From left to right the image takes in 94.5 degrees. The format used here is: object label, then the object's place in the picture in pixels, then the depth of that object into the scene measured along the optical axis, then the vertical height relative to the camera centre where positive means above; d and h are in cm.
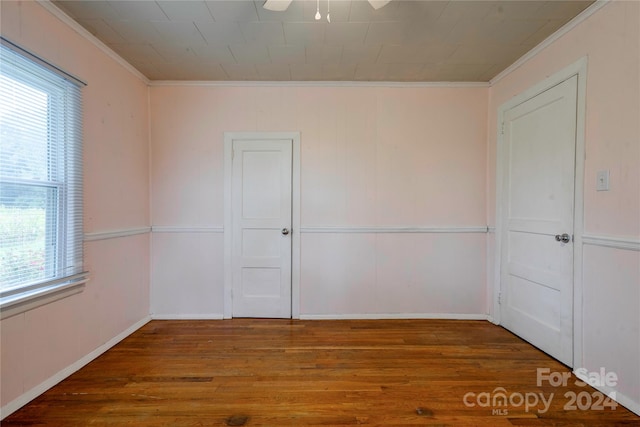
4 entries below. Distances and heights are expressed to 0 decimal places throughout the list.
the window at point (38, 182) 167 +15
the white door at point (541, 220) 216 -8
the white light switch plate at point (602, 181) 186 +19
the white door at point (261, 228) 307 -22
